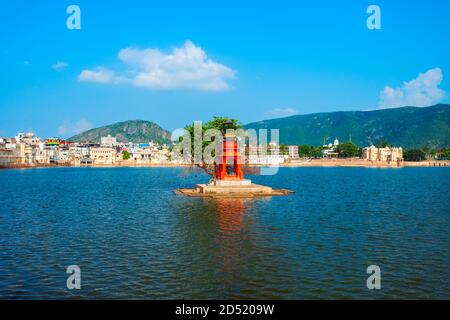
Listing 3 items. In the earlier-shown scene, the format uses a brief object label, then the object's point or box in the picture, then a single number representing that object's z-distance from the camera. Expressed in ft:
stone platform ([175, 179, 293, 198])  175.26
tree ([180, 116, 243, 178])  199.82
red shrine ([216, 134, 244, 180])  183.73
